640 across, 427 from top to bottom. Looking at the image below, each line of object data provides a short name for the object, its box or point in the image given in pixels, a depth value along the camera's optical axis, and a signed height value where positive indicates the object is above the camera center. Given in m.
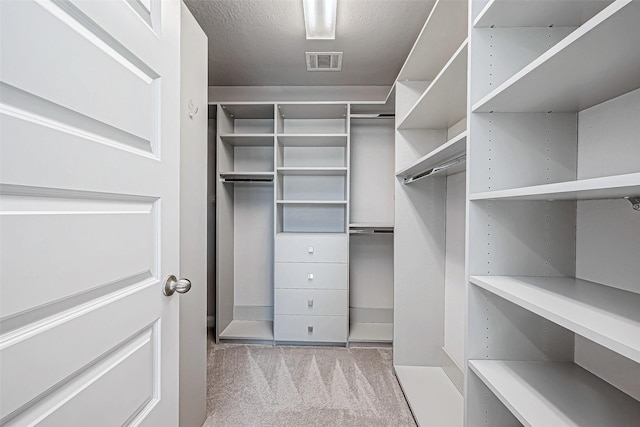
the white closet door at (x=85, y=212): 0.48 -0.01
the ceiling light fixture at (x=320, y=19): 1.88 +1.15
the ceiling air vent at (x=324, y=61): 2.56 +1.18
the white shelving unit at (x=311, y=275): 2.81 -0.54
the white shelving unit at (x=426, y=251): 2.16 -0.29
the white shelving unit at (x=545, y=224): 0.91 -0.04
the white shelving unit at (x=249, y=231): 3.19 -0.21
